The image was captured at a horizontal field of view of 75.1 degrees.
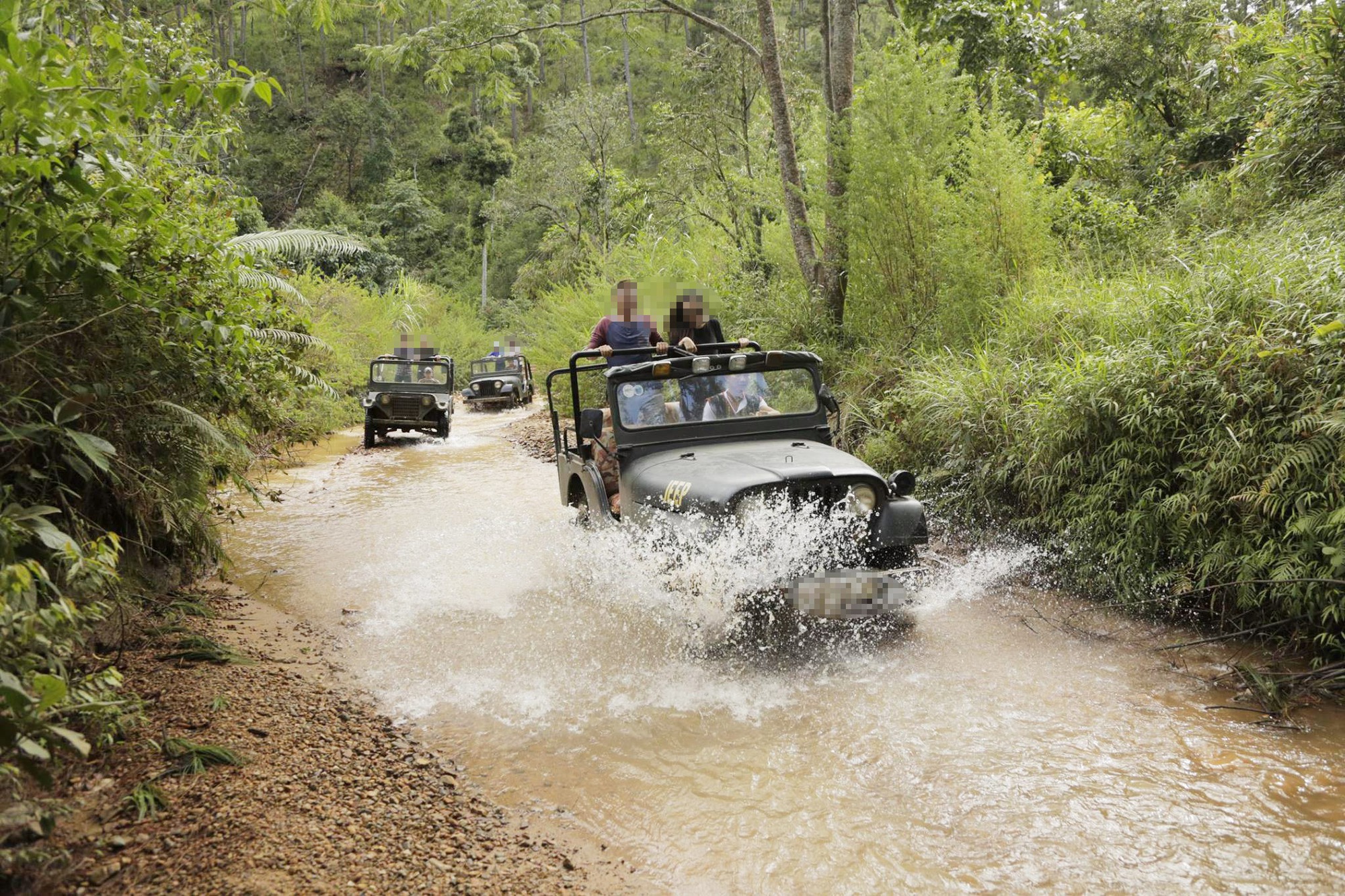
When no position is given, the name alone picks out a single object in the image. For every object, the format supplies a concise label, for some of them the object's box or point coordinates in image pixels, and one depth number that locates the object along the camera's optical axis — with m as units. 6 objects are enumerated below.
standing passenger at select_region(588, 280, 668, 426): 6.57
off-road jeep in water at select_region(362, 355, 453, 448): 14.67
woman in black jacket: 6.48
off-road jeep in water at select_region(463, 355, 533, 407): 22.45
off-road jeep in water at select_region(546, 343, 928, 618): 4.57
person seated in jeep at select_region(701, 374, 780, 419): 5.63
